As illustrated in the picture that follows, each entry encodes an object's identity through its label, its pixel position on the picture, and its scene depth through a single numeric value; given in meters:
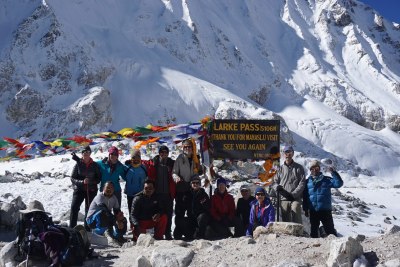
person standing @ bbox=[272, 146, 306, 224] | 7.25
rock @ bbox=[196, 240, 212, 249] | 6.06
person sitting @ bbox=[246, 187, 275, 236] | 7.02
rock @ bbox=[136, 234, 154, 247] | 6.41
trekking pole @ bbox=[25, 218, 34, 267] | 5.78
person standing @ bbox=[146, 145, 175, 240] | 7.45
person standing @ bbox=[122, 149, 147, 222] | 7.63
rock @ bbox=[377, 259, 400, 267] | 4.57
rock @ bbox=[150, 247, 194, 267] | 5.54
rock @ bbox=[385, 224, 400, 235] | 5.82
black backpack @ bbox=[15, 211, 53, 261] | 5.85
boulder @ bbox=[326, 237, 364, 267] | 4.84
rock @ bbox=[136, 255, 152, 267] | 5.53
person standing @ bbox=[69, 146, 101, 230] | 7.74
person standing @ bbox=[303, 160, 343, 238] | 7.15
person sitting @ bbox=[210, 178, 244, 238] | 7.34
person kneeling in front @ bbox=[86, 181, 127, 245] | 7.27
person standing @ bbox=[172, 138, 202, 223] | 7.58
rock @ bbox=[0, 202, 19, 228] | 7.82
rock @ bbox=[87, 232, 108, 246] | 6.98
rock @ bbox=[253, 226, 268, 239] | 6.23
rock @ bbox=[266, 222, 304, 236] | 6.17
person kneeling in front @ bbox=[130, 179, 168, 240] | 7.22
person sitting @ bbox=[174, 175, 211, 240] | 7.40
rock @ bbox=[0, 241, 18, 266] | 5.99
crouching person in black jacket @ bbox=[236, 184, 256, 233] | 7.56
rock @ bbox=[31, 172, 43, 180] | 18.05
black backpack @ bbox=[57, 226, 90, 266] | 5.76
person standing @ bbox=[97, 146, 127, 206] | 7.78
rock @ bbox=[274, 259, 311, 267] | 4.88
